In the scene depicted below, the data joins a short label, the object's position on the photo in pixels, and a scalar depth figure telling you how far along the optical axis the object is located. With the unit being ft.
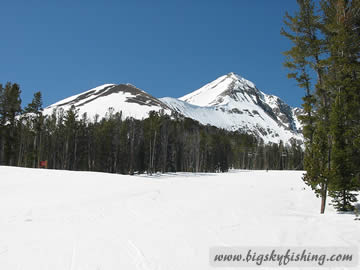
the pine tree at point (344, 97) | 35.88
